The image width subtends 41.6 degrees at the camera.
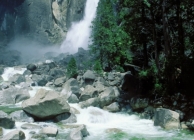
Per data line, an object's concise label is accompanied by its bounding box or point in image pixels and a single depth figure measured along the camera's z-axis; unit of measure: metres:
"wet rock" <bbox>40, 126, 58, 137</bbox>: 11.73
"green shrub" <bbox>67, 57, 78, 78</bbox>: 31.19
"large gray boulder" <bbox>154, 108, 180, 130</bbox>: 13.00
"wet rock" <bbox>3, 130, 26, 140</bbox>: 10.45
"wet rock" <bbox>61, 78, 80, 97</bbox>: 20.56
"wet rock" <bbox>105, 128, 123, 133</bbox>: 12.88
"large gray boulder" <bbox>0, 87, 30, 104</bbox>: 19.35
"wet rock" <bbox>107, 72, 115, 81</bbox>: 28.64
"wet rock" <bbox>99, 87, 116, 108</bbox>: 17.57
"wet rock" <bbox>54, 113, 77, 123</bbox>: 14.15
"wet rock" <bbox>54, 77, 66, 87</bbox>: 29.38
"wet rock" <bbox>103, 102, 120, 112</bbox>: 16.89
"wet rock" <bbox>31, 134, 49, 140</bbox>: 11.33
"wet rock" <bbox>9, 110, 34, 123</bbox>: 13.83
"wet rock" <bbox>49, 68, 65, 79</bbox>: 35.38
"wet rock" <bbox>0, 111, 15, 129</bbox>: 12.28
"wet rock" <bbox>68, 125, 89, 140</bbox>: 11.19
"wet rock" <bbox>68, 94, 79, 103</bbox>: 18.77
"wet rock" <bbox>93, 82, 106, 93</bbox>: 20.40
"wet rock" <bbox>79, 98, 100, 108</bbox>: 17.20
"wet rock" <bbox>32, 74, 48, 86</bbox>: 30.73
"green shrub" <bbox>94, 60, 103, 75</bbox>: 28.88
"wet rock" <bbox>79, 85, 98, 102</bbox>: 18.95
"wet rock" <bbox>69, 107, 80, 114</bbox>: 15.75
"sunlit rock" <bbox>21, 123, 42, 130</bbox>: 12.51
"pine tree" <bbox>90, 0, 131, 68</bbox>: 26.95
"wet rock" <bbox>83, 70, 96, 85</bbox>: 27.70
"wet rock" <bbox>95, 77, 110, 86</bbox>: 25.91
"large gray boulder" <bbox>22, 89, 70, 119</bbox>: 13.75
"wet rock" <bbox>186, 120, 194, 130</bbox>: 12.63
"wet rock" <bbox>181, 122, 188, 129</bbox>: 12.96
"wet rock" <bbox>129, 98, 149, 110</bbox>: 16.78
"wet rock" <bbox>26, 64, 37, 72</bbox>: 40.44
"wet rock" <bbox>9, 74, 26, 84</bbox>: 32.22
